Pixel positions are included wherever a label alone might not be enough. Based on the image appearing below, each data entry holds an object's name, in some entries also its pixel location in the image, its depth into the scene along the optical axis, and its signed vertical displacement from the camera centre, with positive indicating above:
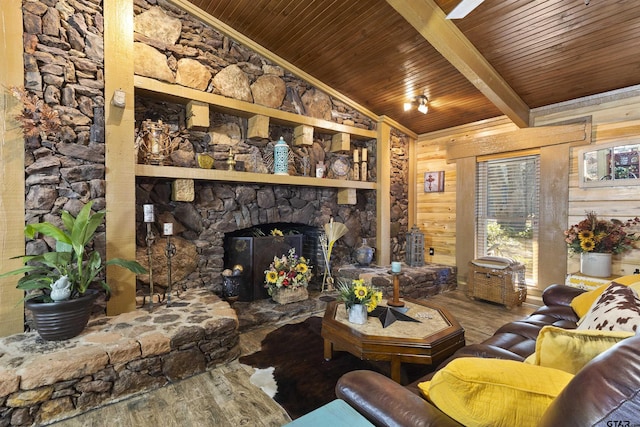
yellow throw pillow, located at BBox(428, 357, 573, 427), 0.83 -0.52
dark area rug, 1.96 -1.23
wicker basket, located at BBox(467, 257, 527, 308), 3.72 -0.93
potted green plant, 2.00 -0.48
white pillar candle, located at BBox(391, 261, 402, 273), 2.45 -0.48
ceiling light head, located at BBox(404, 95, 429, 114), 3.84 +1.40
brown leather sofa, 0.57 -0.45
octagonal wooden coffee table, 1.93 -0.87
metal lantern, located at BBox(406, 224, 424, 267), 4.61 -0.59
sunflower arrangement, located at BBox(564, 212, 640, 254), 3.13 -0.29
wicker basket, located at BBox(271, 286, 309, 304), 3.54 -1.02
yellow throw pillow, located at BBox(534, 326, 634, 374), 0.94 -0.45
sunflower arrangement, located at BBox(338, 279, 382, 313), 2.21 -0.65
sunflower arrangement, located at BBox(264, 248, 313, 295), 3.48 -0.76
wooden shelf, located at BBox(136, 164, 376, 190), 2.79 +0.36
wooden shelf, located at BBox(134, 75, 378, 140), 2.78 +1.11
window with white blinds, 3.96 -0.01
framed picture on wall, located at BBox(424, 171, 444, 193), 4.81 +0.44
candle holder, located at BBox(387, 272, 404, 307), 2.55 -0.76
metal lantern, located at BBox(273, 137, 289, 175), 3.57 +0.61
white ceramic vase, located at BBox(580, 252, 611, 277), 3.13 -0.59
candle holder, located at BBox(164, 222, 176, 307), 2.85 -0.40
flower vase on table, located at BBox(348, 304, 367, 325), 2.22 -0.78
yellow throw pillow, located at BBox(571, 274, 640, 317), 2.01 -0.64
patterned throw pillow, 1.26 -0.48
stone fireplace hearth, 1.72 -0.98
